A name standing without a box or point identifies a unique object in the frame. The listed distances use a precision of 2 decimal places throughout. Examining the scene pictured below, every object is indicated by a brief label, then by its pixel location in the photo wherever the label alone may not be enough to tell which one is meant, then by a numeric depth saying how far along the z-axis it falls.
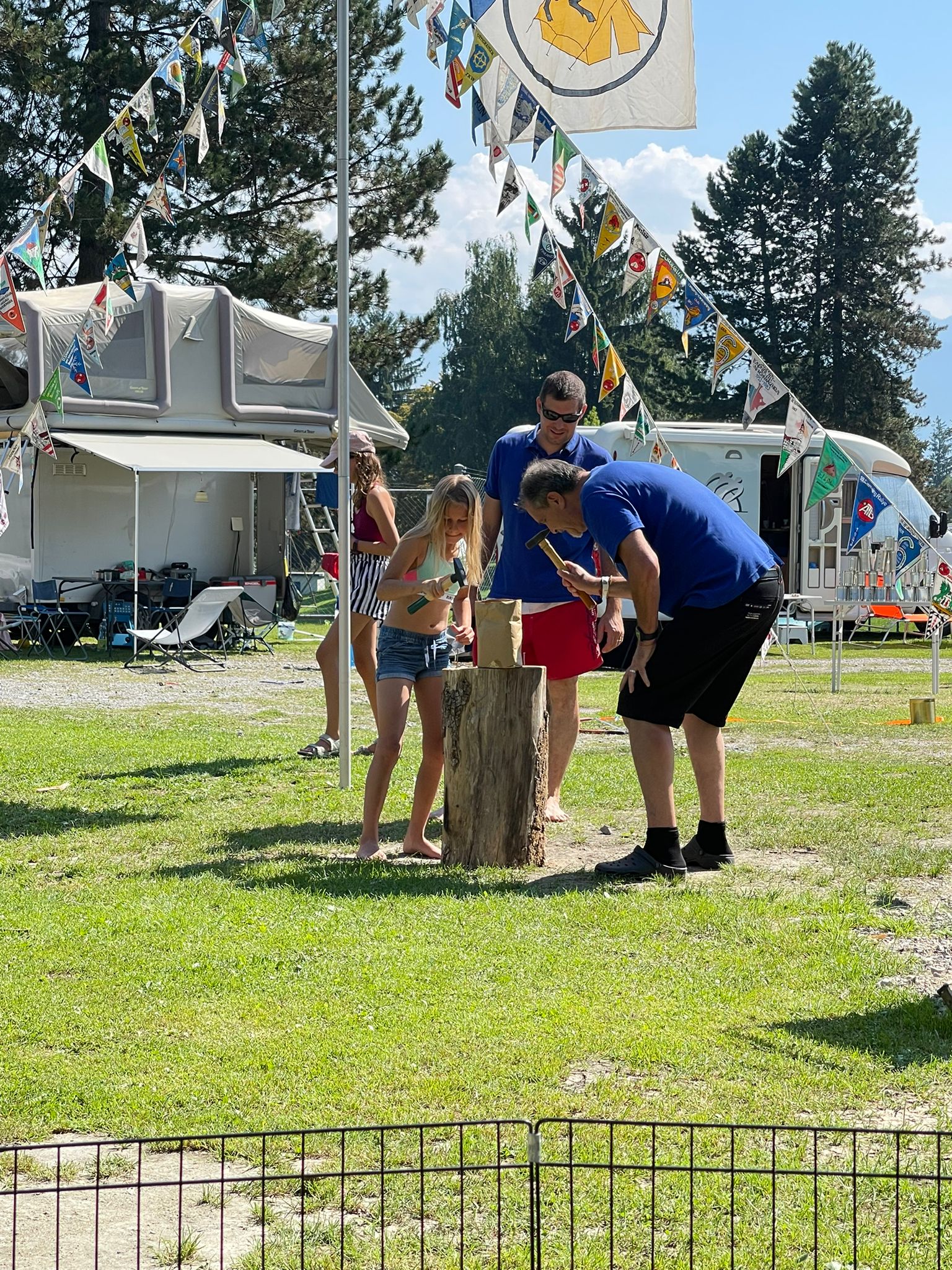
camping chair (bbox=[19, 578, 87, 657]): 16.42
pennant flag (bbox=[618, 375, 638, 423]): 9.75
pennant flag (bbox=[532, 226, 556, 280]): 8.66
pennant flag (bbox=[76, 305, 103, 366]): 10.38
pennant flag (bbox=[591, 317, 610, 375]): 9.00
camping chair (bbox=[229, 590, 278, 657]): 16.80
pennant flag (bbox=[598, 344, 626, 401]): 9.12
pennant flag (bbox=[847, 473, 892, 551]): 8.84
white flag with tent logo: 8.37
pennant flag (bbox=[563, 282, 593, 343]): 9.04
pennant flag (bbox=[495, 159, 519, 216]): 8.63
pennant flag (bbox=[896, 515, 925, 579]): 8.98
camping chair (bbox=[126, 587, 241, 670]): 15.14
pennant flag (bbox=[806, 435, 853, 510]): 8.41
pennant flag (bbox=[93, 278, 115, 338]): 10.02
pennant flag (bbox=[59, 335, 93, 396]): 11.43
